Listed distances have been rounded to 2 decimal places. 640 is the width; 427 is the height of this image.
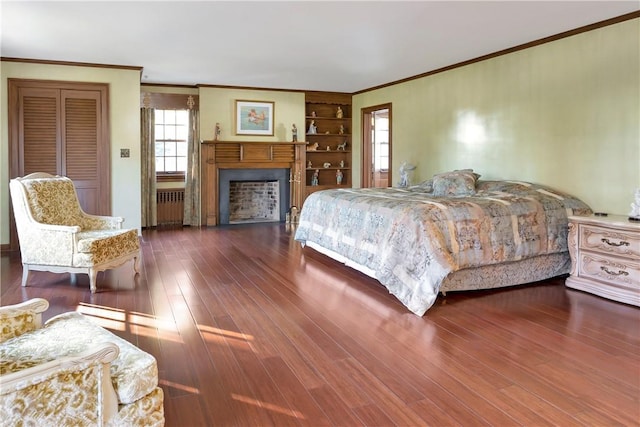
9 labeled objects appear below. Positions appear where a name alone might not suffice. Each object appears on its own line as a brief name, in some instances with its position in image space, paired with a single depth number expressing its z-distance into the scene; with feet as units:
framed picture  26.50
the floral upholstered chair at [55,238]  12.85
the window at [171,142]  26.05
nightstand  11.68
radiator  26.05
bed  11.60
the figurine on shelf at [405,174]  21.87
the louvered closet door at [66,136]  19.16
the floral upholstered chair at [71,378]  4.62
